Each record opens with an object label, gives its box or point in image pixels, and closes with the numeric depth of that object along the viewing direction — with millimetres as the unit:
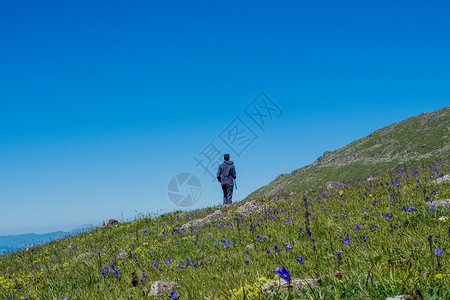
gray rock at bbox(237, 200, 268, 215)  11130
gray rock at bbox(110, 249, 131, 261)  7331
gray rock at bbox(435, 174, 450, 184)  8067
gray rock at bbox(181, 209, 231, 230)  11461
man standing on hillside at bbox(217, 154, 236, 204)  18734
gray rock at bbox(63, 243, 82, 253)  11540
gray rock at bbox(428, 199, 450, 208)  5371
